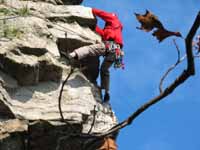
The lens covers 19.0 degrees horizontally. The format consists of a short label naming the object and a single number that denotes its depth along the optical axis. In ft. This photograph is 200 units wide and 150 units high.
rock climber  38.99
